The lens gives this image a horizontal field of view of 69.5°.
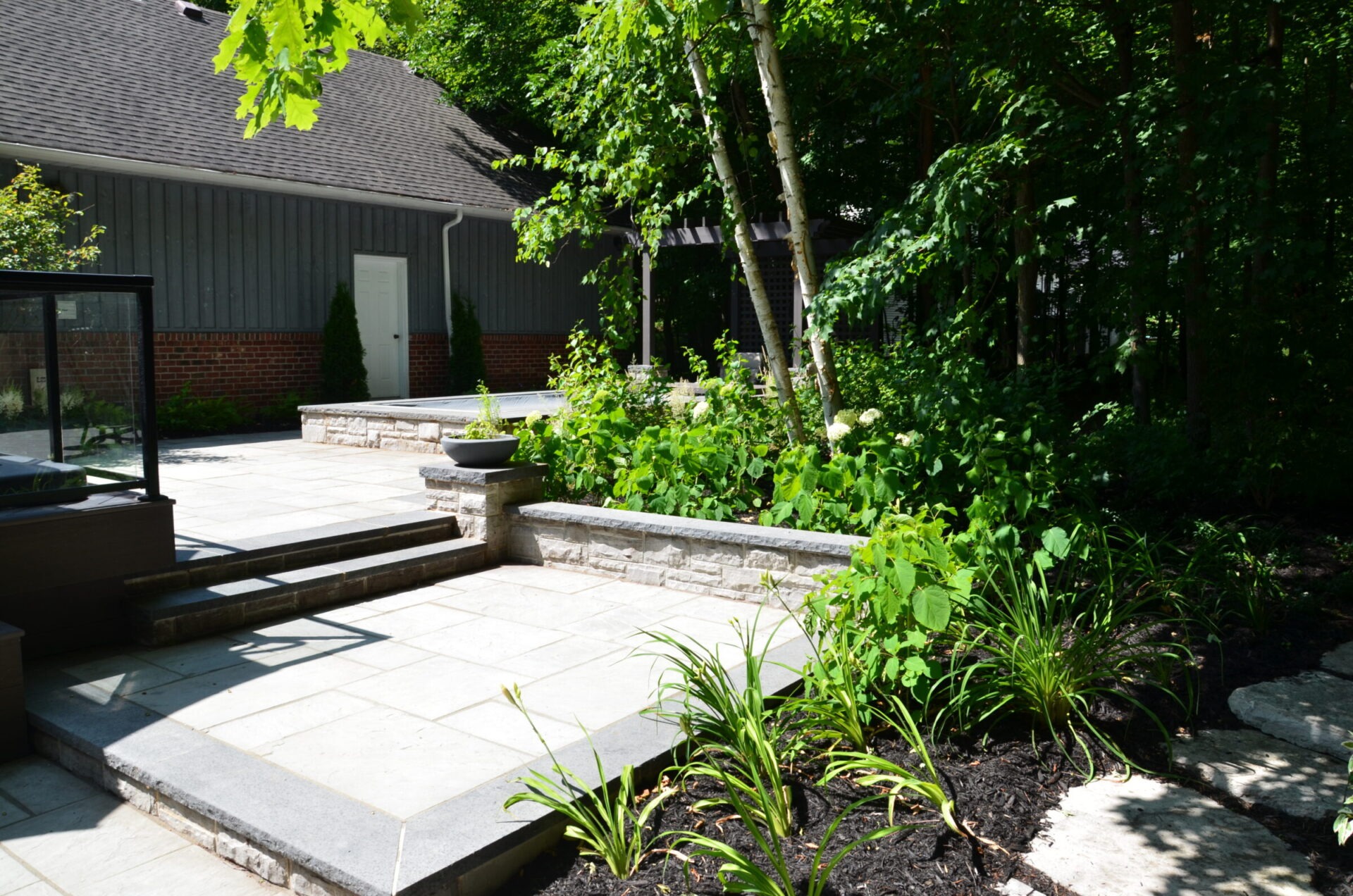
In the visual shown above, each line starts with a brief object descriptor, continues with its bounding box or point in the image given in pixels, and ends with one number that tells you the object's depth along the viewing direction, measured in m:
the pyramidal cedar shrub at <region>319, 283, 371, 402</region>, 13.12
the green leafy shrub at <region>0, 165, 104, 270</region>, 8.71
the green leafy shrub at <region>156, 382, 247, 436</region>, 11.26
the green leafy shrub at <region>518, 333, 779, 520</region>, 5.30
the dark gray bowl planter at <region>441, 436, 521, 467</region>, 5.63
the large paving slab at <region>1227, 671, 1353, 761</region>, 3.00
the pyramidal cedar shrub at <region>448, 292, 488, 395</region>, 14.95
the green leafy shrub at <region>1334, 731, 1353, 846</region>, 1.75
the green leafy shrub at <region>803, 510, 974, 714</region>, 2.83
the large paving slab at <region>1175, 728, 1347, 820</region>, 2.67
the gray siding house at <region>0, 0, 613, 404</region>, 11.12
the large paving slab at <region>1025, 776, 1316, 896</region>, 2.26
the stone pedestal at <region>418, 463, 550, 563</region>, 5.64
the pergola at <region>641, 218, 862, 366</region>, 12.69
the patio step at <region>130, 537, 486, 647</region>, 4.19
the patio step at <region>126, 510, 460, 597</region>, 4.44
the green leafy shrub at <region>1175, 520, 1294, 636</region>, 3.81
